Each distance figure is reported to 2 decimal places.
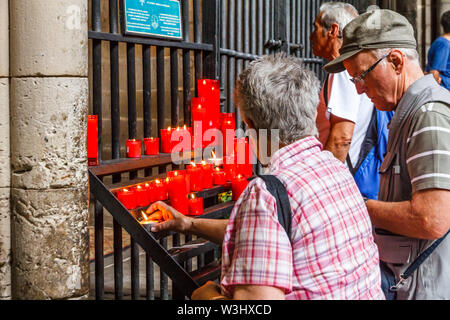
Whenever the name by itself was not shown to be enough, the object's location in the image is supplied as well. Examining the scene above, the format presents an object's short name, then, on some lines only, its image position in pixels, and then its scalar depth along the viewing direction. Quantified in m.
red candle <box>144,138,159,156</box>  3.80
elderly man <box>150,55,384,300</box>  1.63
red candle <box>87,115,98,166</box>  3.30
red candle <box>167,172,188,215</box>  3.53
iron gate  3.06
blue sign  3.62
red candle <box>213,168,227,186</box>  4.02
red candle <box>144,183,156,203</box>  3.37
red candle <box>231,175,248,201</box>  4.07
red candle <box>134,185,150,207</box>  3.30
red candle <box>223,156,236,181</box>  4.16
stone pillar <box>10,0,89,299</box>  2.92
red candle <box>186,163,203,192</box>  3.76
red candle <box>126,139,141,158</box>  3.62
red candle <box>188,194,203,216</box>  3.54
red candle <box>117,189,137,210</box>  3.22
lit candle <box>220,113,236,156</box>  4.25
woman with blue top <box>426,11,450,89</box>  6.36
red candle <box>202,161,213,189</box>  3.88
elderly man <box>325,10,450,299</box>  2.15
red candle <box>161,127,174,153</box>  3.90
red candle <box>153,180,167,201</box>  3.45
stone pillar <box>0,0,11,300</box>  2.97
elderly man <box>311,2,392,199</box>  3.32
